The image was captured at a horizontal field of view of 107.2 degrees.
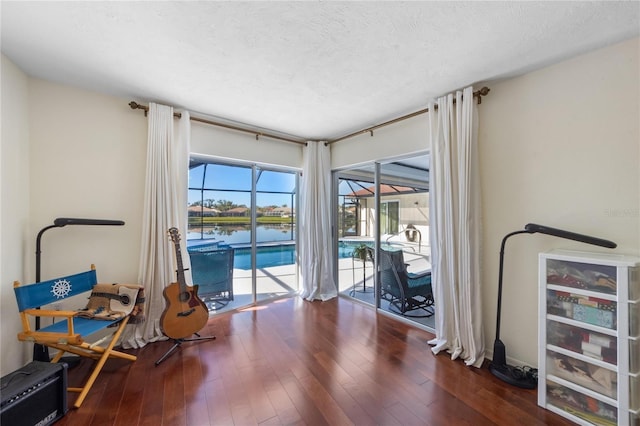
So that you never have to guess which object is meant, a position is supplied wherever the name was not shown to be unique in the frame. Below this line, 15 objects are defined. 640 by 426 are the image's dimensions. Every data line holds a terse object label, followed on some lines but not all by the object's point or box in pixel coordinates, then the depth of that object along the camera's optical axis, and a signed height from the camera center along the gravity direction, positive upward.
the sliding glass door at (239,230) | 3.14 -0.25
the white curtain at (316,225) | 3.75 -0.20
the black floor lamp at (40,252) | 1.85 -0.33
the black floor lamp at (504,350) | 1.57 -1.16
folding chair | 1.68 -0.81
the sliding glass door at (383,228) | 2.98 -0.23
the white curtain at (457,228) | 2.15 -0.17
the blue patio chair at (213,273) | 3.06 -0.81
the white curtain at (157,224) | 2.42 -0.10
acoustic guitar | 2.24 -0.94
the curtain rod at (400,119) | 2.13 +1.13
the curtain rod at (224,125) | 2.42 +1.13
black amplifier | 1.30 -1.06
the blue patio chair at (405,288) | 3.01 -0.99
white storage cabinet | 1.40 -0.83
